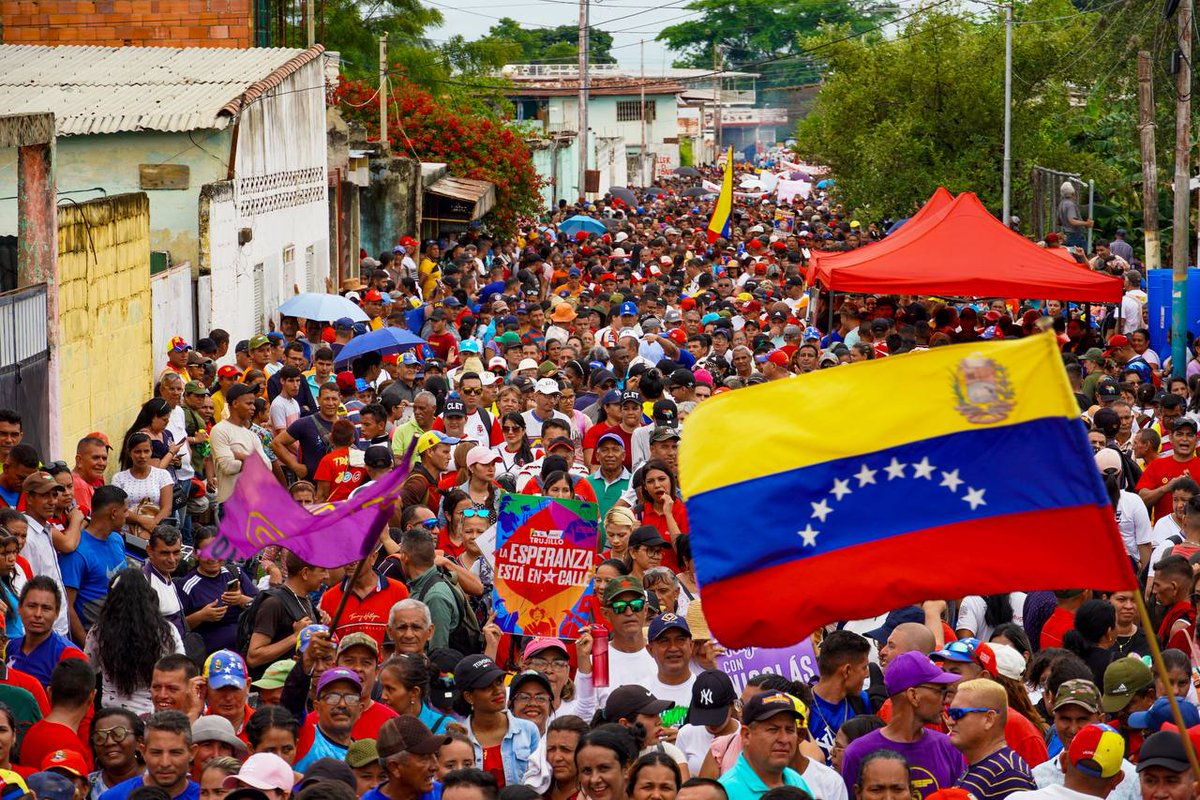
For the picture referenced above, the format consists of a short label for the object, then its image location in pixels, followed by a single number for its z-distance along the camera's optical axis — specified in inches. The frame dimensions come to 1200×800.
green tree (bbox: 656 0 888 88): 5088.6
